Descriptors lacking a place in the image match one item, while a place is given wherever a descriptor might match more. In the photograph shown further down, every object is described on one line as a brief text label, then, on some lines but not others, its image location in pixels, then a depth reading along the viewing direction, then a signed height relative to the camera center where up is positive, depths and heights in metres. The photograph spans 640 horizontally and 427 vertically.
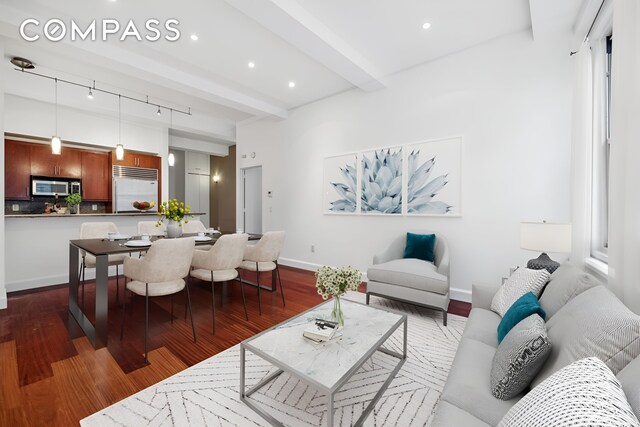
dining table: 2.37 -0.68
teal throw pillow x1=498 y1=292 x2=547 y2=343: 1.49 -0.57
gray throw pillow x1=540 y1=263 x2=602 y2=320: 1.49 -0.44
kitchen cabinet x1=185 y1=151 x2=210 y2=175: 8.18 +1.47
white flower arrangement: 1.88 -0.49
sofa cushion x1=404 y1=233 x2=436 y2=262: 3.49 -0.47
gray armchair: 2.82 -0.75
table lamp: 2.29 -0.24
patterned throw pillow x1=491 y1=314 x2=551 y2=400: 1.12 -0.64
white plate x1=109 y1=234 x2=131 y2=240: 3.09 -0.31
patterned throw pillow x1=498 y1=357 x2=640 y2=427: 0.65 -0.49
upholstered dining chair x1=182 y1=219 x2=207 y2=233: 4.11 -0.26
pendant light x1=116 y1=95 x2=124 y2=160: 4.20 +1.46
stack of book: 1.69 -0.78
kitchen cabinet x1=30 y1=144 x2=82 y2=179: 4.70 +0.86
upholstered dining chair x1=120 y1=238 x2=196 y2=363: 2.37 -0.52
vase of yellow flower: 3.26 -0.06
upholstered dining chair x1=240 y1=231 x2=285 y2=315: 3.34 -0.53
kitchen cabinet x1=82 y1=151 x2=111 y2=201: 5.23 +0.66
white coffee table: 1.39 -0.83
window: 2.37 +0.50
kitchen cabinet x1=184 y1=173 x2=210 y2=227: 8.16 +0.53
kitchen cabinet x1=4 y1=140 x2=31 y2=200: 4.47 +0.67
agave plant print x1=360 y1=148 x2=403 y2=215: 4.13 +0.47
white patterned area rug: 1.58 -1.21
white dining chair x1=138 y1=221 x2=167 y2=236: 3.90 -0.27
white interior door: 6.61 +0.28
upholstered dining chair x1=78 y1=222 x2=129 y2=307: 3.41 -0.31
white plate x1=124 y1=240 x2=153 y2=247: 2.66 -0.33
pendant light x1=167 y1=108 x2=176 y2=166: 5.21 +1.78
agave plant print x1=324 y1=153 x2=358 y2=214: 4.66 +0.48
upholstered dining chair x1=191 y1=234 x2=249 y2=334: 2.84 -0.52
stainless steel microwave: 4.71 +0.41
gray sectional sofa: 0.92 -0.52
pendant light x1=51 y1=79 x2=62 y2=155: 3.49 +0.84
